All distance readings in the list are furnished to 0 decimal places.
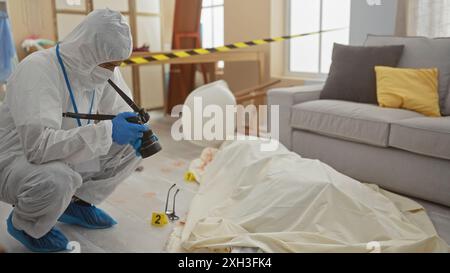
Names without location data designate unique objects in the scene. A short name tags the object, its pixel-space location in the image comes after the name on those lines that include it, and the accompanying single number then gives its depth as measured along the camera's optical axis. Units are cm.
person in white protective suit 162
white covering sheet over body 167
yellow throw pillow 262
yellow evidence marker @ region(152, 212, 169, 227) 209
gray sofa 224
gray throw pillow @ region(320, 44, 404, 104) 295
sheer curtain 329
